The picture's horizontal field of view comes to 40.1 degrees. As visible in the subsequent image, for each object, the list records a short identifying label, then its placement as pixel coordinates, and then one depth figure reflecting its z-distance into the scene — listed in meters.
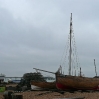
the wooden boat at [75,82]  16.42
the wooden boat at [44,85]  18.89
